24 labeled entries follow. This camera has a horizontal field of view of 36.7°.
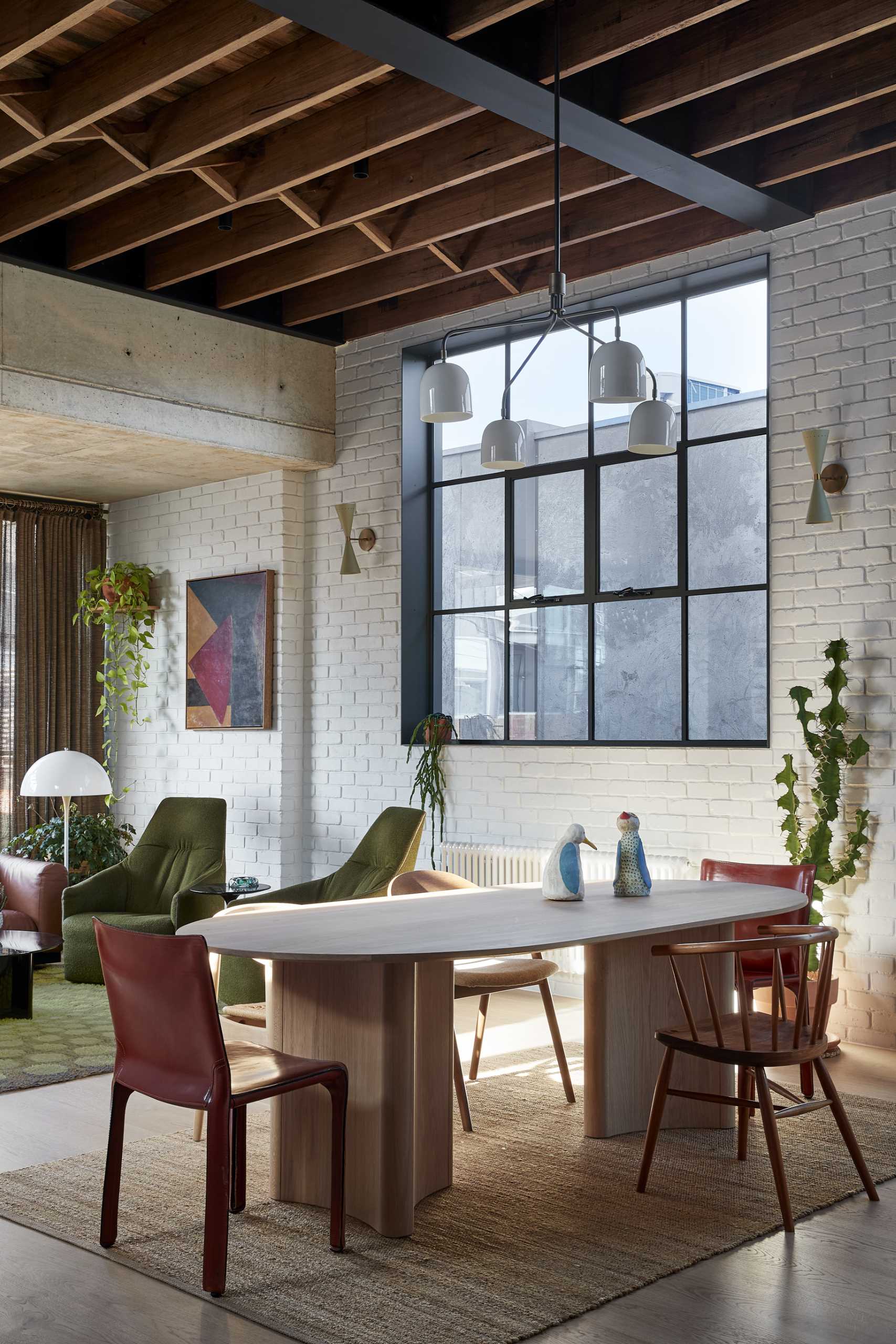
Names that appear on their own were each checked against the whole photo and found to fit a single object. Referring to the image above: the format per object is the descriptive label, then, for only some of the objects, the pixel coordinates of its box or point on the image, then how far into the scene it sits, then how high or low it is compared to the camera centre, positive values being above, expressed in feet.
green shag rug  15.90 -4.32
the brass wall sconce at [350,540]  23.45 +2.97
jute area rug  9.36 -4.17
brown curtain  26.81 +1.32
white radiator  19.04 -2.40
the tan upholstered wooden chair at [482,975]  13.88 -2.79
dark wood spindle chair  10.83 -2.80
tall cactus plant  16.96 -0.98
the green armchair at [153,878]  21.29 -2.74
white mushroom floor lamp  22.89 -1.18
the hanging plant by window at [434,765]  22.35 -0.93
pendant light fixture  12.31 +3.01
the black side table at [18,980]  18.76 -3.79
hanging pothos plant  26.61 +1.56
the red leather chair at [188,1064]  9.57 -2.67
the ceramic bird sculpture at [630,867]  13.82 -1.62
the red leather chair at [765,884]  15.10 -2.03
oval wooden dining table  10.69 -2.62
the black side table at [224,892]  19.97 -2.73
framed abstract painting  24.50 +1.08
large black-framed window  19.47 +2.49
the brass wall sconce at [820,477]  17.47 +3.02
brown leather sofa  22.21 -3.10
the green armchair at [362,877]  18.86 -2.42
